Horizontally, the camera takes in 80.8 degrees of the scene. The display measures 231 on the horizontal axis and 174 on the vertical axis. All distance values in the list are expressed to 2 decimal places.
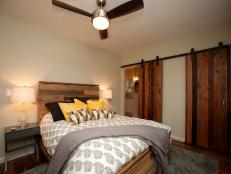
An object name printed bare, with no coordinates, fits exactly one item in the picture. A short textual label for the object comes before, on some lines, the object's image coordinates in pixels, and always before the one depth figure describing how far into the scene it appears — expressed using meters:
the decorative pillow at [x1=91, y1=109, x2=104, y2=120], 2.56
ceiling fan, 1.65
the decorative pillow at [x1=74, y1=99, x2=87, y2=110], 2.70
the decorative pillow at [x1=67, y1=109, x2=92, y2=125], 2.22
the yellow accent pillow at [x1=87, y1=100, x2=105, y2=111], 2.89
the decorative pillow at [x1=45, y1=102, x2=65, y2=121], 2.48
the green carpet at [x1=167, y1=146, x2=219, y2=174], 2.08
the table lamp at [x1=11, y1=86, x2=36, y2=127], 2.26
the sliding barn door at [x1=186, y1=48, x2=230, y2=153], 2.74
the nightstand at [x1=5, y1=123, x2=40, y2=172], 2.14
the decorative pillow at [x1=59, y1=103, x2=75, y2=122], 2.45
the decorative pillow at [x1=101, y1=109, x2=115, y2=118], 2.72
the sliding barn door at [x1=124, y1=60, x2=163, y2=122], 3.81
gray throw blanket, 1.42
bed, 1.30
